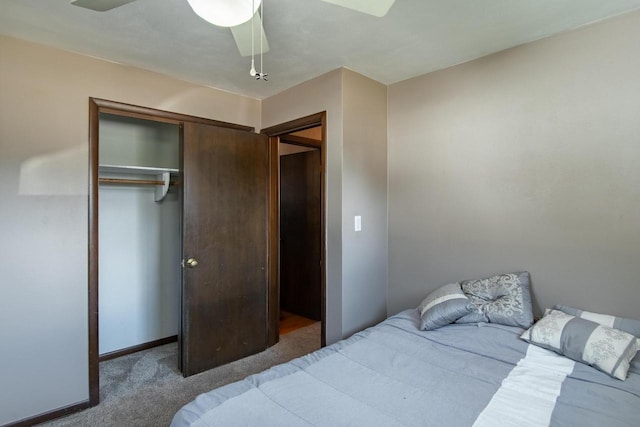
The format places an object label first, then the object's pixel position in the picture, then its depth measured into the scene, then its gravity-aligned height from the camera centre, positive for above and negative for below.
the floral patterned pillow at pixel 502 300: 1.87 -0.54
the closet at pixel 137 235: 2.97 -0.21
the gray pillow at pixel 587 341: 1.42 -0.62
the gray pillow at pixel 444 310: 1.92 -0.59
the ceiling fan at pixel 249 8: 1.10 +0.87
